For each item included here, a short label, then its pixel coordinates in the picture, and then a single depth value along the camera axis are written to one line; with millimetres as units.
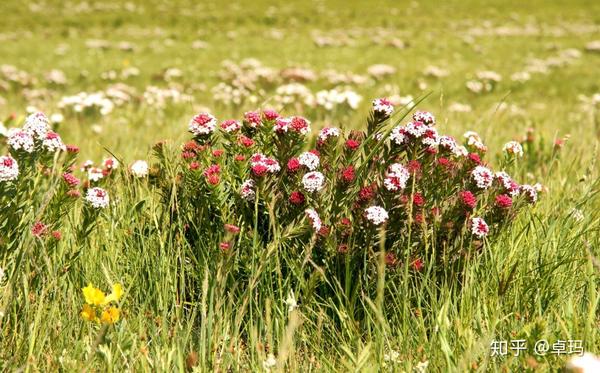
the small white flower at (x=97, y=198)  4168
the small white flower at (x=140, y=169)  4996
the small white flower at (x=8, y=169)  3816
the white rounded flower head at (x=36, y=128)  4320
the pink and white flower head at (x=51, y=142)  4355
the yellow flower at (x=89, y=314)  3312
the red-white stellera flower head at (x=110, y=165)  5672
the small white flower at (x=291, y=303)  3545
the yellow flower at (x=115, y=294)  3311
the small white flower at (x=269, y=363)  3261
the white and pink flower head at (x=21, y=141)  4156
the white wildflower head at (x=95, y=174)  5381
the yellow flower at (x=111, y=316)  3271
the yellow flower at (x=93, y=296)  3289
